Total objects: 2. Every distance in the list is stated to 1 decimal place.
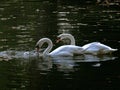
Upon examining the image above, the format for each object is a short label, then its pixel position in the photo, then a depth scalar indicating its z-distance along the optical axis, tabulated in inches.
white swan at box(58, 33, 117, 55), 959.6
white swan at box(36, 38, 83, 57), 958.4
